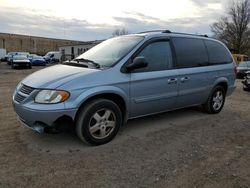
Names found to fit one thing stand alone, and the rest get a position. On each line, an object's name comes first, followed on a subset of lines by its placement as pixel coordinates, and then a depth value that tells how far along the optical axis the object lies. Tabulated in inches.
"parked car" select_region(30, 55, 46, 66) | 910.9
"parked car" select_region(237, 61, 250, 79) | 509.7
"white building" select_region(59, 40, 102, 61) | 1459.5
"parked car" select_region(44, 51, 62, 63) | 1175.7
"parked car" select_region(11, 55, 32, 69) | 733.9
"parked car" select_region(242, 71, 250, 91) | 303.4
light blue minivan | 111.4
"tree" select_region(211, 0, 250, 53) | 1309.7
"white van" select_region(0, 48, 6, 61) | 1210.9
